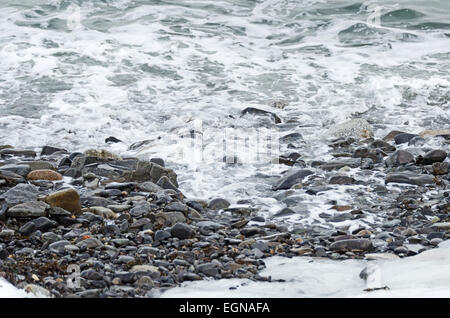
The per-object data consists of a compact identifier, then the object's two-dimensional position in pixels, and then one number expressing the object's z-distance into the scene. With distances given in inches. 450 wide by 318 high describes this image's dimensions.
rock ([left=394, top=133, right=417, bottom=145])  494.8
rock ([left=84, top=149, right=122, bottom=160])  455.5
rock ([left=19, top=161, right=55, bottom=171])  428.5
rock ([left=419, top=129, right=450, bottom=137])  502.5
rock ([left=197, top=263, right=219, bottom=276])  273.2
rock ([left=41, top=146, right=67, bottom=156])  476.5
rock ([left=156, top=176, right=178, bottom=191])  399.9
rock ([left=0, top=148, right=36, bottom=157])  470.3
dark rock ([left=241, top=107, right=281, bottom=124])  569.3
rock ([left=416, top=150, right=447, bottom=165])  439.0
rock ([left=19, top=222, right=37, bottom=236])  312.3
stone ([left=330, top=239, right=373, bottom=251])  304.3
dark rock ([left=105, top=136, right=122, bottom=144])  508.5
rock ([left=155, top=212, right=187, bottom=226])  338.1
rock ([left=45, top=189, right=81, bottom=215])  346.3
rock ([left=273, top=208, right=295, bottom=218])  360.4
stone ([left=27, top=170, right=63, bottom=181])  411.8
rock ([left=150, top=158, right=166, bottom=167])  450.8
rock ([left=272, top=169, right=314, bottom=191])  407.6
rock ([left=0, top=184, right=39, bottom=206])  356.6
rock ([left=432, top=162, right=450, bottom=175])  420.3
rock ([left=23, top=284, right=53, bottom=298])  235.2
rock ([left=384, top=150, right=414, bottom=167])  442.0
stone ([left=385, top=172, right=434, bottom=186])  402.8
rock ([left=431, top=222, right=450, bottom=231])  327.9
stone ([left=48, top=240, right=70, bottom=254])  290.0
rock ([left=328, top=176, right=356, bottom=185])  407.9
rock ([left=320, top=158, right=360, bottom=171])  439.5
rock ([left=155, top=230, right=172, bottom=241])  314.2
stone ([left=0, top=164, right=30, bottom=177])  414.5
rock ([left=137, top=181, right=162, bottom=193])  388.4
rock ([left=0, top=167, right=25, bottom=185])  394.1
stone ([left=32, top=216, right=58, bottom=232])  319.7
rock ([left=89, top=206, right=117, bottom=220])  343.6
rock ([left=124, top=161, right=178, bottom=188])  411.2
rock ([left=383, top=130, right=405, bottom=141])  507.7
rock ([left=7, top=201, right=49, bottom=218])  330.1
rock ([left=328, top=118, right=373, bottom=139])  514.3
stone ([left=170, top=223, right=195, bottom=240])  318.0
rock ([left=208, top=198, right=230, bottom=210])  374.9
